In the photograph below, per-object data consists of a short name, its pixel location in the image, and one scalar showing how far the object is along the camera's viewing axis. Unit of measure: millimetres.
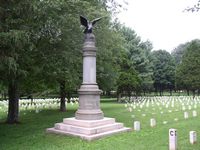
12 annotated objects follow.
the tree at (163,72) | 41555
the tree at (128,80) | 26716
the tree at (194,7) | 7235
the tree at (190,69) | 34016
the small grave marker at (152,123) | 9946
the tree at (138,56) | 30910
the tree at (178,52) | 62265
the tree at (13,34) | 7078
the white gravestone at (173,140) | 6244
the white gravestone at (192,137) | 6921
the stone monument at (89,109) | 8294
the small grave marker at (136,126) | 9133
